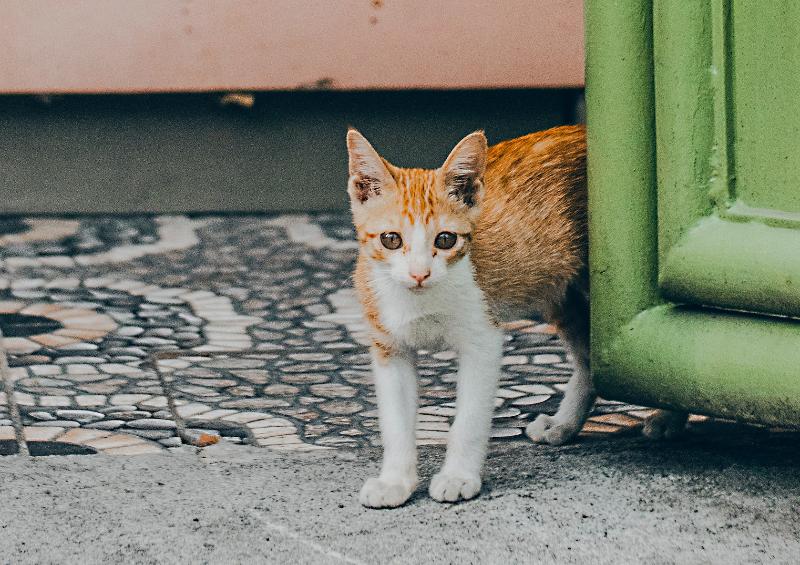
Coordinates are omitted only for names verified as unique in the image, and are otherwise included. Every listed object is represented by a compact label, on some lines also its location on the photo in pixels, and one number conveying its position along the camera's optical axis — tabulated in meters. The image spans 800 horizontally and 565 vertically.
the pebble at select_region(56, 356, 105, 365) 6.00
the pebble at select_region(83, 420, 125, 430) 5.17
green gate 4.13
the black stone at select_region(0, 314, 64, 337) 6.41
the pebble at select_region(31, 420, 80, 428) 5.17
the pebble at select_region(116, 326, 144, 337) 6.43
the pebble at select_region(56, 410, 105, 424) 5.26
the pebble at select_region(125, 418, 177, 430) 5.18
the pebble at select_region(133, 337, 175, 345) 6.30
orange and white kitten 4.29
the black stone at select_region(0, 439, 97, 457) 4.86
